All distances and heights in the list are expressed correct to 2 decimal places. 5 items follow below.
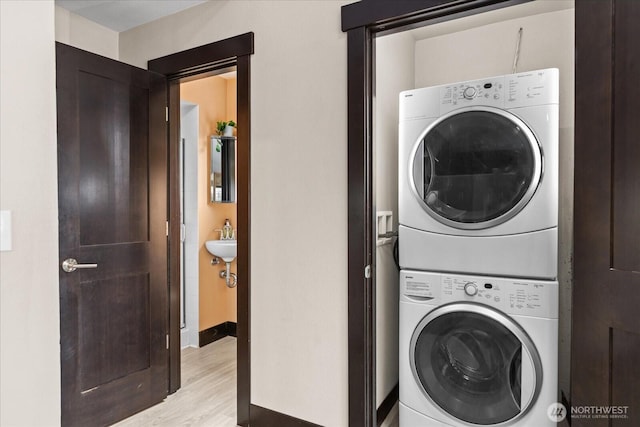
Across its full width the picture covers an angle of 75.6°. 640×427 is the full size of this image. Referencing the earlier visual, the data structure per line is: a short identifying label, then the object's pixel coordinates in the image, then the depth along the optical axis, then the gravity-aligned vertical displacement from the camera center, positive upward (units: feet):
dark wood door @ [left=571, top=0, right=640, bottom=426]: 4.19 -0.09
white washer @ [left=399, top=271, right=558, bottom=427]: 6.30 -2.34
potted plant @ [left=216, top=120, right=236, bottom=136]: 12.32 +2.37
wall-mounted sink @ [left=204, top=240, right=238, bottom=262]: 11.81 -1.19
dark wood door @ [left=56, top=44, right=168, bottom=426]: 6.91 -0.51
